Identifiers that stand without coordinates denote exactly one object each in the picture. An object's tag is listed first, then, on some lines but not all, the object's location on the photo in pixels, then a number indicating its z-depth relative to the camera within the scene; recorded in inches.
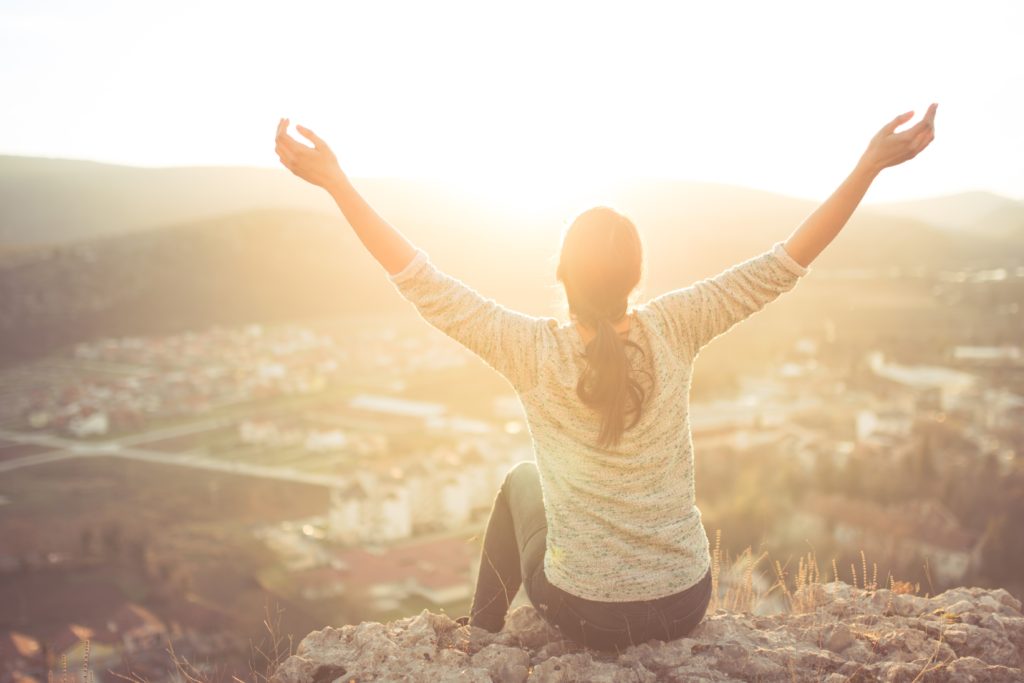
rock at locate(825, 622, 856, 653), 99.1
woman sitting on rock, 73.1
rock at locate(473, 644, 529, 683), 89.5
